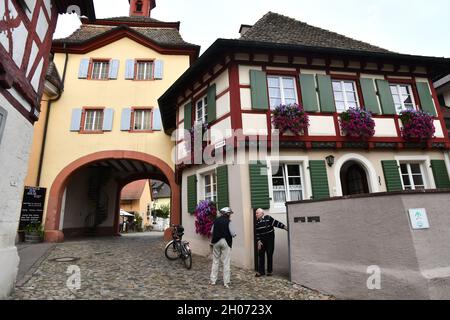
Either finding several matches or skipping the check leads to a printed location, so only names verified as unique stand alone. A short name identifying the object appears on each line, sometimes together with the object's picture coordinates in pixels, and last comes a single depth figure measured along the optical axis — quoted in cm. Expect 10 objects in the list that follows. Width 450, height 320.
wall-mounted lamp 769
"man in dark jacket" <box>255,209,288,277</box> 609
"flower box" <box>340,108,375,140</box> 789
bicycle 674
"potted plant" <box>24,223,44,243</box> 1070
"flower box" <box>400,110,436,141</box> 826
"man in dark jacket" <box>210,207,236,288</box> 531
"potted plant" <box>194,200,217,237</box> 809
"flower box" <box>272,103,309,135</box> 759
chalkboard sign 1088
